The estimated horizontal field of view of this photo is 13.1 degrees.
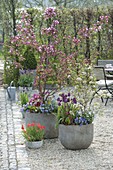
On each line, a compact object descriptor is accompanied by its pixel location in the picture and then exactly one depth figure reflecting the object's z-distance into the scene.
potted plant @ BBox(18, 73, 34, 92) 12.17
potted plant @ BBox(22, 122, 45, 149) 6.38
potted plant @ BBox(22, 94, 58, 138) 6.88
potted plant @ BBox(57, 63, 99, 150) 6.30
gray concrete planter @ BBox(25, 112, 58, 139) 6.90
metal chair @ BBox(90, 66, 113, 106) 10.50
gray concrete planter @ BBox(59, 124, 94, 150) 6.29
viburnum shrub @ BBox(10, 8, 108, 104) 7.21
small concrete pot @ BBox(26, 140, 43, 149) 6.41
